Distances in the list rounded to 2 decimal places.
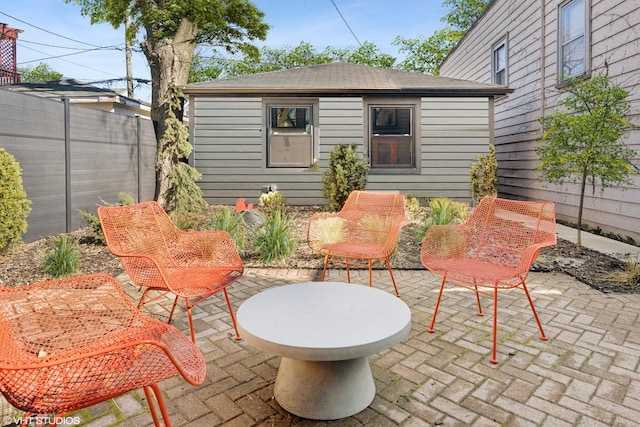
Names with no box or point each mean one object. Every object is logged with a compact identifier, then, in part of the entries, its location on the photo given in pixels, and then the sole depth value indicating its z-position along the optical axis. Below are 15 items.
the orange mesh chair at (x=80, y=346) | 1.21
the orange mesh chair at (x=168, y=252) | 2.50
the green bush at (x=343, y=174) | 7.13
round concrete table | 1.70
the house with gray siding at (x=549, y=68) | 5.42
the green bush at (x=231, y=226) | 4.86
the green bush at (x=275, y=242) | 4.64
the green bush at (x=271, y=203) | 7.39
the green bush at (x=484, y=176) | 7.76
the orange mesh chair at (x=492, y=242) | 2.66
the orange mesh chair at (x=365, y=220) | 3.78
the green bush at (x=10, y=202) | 4.31
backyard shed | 8.67
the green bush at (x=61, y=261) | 3.89
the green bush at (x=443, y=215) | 5.24
